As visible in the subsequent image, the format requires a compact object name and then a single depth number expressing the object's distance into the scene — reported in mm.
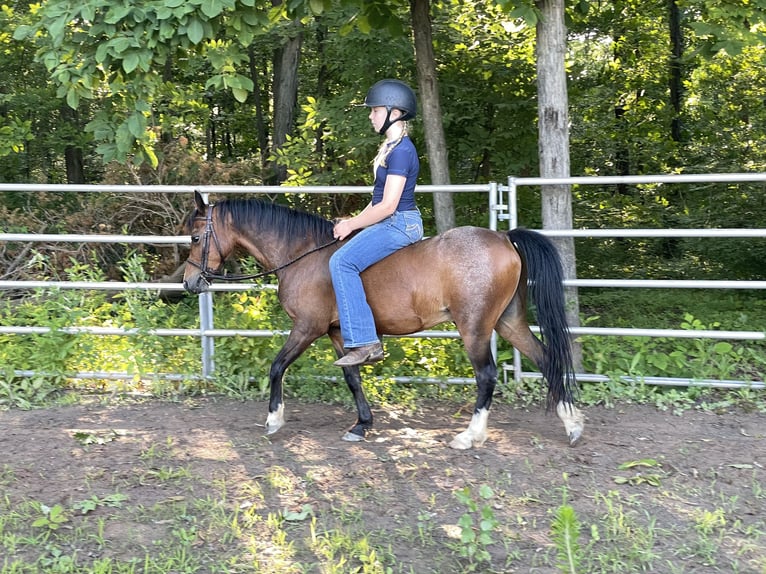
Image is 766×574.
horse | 4473
